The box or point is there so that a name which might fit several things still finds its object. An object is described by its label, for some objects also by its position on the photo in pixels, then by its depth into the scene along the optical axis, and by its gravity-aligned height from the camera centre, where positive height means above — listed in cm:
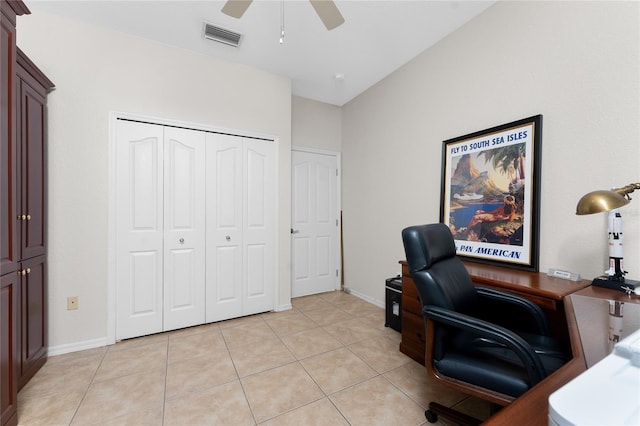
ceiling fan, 162 +129
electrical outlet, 232 -83
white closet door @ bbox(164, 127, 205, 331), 271 -20
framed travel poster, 193 +16
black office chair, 108 -62
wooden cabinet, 147 -6
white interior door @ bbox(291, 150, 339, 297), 382 -19
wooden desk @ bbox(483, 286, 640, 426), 52 -40
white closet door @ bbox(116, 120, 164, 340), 252 -20
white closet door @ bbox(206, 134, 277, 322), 293 -19
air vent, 244 +168
